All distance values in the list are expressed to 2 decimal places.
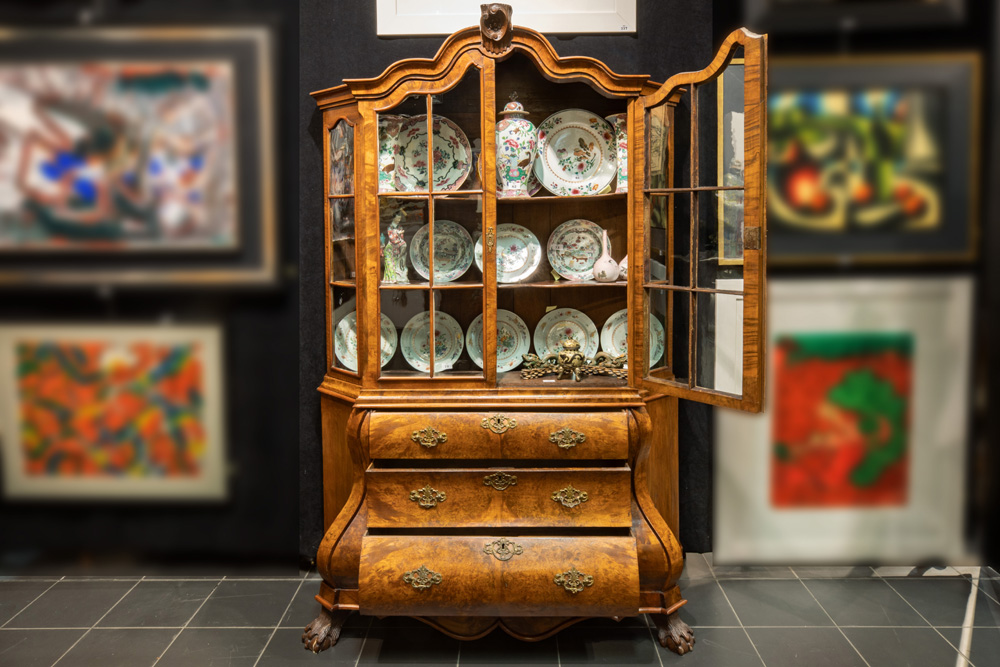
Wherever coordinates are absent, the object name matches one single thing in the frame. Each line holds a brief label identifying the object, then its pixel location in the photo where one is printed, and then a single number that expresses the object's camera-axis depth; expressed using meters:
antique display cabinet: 2.38
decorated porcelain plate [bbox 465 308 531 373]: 2.78
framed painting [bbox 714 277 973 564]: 3.10
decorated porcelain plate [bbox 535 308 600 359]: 2.80
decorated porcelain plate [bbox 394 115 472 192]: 2.58
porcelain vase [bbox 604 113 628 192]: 2.64
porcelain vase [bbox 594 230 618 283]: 2.64
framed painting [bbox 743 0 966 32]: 2.96
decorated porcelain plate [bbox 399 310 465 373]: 2.59
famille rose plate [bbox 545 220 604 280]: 2.77
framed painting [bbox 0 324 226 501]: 3.12
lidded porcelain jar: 2.62
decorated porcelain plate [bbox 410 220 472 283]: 2.58
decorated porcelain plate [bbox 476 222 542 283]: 2.74
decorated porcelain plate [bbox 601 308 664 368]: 2.75
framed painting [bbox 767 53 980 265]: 3.00
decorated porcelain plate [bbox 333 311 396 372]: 2.76
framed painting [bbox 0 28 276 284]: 2.99
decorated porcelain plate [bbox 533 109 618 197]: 2.71
